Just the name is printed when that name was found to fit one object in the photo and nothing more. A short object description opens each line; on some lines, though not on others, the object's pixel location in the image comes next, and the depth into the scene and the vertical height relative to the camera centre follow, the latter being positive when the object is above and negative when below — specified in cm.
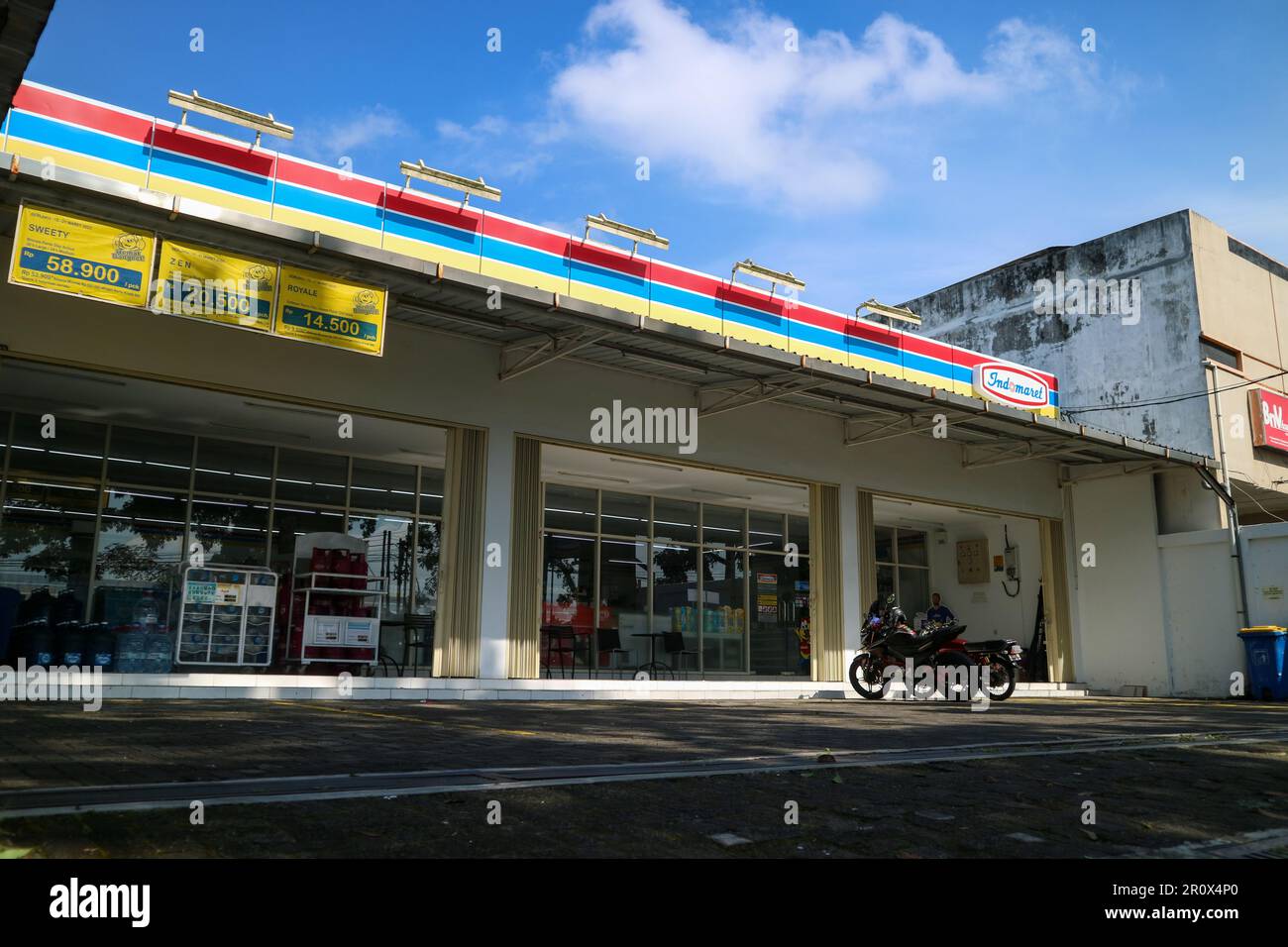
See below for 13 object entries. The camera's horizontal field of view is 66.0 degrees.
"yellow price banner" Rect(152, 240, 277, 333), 864 +313
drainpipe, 1692 +217
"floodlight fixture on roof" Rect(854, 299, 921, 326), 1803 +608
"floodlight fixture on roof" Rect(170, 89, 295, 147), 1102 +590
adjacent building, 2009 +666
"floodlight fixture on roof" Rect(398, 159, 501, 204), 1251 +586
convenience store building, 1001 +282
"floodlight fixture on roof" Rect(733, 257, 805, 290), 1597 +599
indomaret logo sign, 2028 +545
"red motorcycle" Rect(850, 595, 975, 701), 1320 -15
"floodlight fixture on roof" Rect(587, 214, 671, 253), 1420 +592
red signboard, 2023 +469
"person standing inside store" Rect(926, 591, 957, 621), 1767 +59
